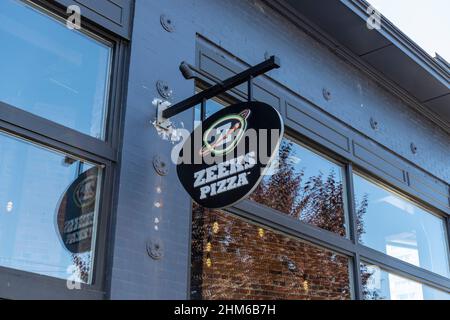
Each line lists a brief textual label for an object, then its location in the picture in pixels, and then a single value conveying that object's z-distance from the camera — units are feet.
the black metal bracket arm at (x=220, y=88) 19.45
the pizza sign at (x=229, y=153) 17.92
